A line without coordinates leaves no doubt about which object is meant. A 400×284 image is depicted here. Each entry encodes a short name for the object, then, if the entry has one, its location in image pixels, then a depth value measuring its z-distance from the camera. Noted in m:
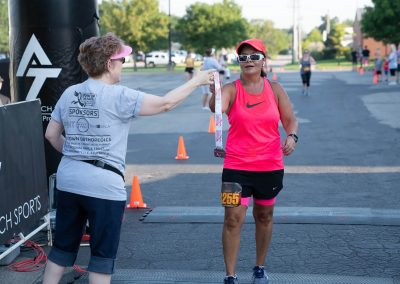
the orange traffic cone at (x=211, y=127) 16.09
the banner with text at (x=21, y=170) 5.55
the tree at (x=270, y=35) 128.73
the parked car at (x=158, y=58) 83.56
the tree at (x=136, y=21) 74.56
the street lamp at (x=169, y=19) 65.41
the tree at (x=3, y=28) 67.44
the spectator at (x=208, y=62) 19.94
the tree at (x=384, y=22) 58.00
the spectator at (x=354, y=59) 56.28
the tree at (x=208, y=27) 80.75
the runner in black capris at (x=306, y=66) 26.22
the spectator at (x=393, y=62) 30.46
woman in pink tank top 5.16
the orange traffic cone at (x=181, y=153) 12.32
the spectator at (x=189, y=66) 33.31
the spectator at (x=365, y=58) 55.85
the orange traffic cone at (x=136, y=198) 8.39
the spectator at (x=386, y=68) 34.72
